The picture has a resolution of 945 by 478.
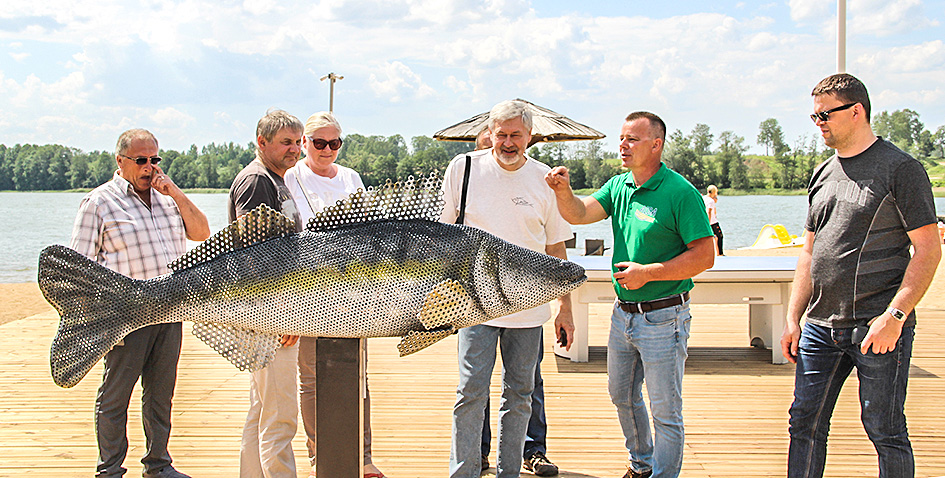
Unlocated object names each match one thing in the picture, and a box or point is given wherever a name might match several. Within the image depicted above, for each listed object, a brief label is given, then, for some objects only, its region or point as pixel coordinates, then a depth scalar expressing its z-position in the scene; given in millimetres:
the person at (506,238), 3406
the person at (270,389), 3207
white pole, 7891
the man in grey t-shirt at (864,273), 2994
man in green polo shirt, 3373
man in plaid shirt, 3711
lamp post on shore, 30617
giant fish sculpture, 2197
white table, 6648
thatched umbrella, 8938
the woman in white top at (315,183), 3740
